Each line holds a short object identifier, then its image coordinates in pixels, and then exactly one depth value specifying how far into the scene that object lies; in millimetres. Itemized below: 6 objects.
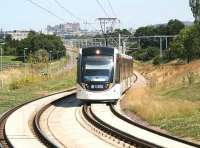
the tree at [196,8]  113500
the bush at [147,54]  157500
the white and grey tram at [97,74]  32406
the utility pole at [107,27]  57312
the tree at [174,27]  178750
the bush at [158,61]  133500
